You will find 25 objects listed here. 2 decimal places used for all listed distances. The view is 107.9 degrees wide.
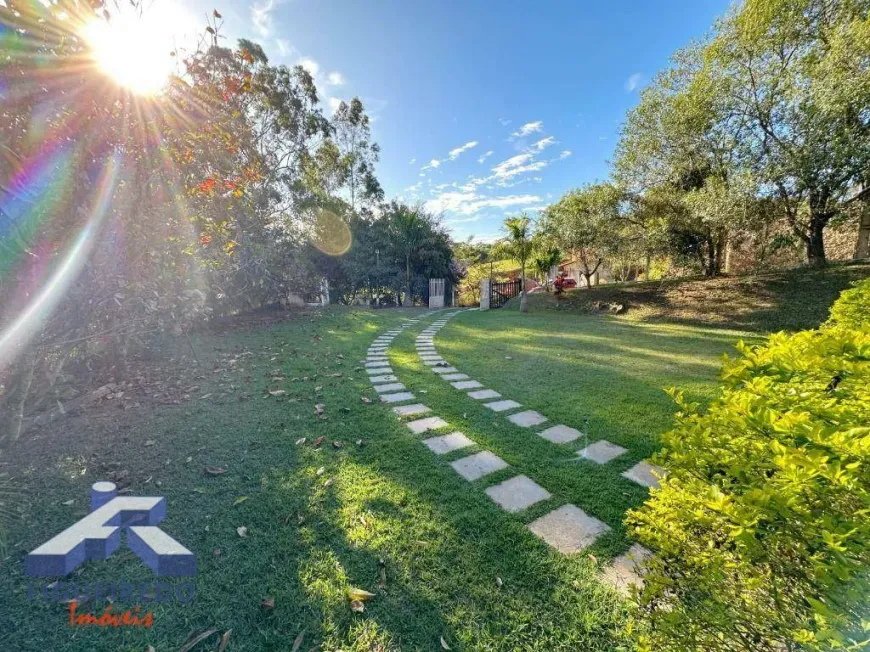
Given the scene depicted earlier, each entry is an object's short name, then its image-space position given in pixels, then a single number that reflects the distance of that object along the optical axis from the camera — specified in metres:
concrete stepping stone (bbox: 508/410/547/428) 2.85
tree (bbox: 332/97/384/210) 13.45
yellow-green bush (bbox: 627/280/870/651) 0.65
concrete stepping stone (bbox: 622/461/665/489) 2.05
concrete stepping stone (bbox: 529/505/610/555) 1.59
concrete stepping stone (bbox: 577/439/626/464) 2.31
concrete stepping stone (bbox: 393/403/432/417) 3.04
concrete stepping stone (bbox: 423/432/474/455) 2.43
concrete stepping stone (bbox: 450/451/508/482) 2.13
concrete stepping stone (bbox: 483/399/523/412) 3.17
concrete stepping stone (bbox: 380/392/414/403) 3.35
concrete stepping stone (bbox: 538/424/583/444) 2.57
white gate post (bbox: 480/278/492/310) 13.51
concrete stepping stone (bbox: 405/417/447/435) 2.73
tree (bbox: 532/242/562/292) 11.54
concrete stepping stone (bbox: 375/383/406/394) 3.65
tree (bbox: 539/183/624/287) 9.94
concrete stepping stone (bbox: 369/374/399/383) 3.99
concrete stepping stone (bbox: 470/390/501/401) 3.49
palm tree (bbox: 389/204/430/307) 13.22
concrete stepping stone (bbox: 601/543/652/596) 1.38
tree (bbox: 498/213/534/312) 11.26
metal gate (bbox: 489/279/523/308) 14.20
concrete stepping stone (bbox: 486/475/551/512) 1.85
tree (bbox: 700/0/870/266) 5.63
